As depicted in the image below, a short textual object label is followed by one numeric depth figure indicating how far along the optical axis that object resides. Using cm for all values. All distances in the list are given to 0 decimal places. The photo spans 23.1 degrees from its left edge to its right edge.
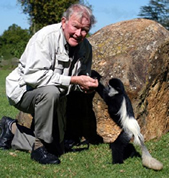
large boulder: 561
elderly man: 483
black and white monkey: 474
